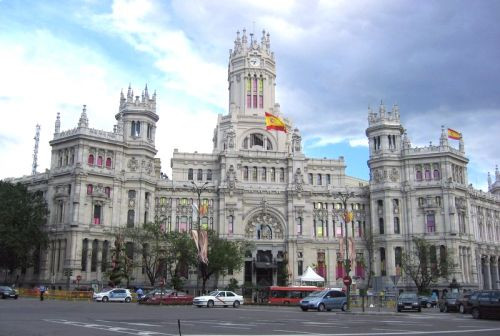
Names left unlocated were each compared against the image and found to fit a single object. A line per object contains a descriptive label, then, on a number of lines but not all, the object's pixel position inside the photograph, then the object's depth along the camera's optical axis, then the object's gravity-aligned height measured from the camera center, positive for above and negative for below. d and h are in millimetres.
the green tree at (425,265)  85500 +3196
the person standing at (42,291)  60038 -699
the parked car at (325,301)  48500 -1301
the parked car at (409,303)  50312 -1485
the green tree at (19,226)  78938 +8297
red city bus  62375 -838
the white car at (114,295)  61531 -1121
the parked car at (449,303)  48744 -1445
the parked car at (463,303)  44922 -1348
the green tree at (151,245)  81375 +5839
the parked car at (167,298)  54975 -1309
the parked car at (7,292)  61906 -843
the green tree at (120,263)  77062 +3056
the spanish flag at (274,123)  90562 +25977
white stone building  88438 +14634
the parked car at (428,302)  66188 -1822
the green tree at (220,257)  79562 +3930
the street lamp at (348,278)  47312 +649
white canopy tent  76750 +1042
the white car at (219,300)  54375 -1403
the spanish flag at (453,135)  93750 +24936
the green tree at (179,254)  80062 +4422
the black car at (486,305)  35438 -1148
